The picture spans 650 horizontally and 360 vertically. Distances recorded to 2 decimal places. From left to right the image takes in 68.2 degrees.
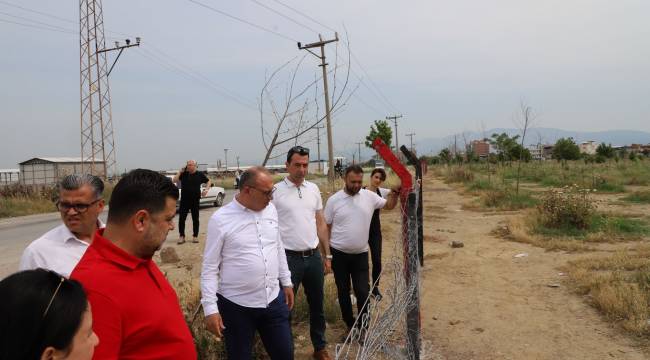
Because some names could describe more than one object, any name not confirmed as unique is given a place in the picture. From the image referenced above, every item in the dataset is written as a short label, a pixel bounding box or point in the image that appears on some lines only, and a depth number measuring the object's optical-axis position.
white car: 17.84
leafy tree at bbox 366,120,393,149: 44.26
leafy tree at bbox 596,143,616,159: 46.80
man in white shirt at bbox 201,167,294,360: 2.91
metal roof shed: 36.06
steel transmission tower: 25.06
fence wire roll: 2.80
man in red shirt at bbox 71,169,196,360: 1.42
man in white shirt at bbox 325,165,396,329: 4.50
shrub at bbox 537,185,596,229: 10.06
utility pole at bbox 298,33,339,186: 17.11
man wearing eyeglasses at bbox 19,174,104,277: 2.34
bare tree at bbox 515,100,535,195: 17.28
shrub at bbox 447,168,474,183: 26.44
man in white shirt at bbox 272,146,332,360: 3.94
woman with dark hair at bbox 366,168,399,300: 5.22
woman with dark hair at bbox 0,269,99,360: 1.04
